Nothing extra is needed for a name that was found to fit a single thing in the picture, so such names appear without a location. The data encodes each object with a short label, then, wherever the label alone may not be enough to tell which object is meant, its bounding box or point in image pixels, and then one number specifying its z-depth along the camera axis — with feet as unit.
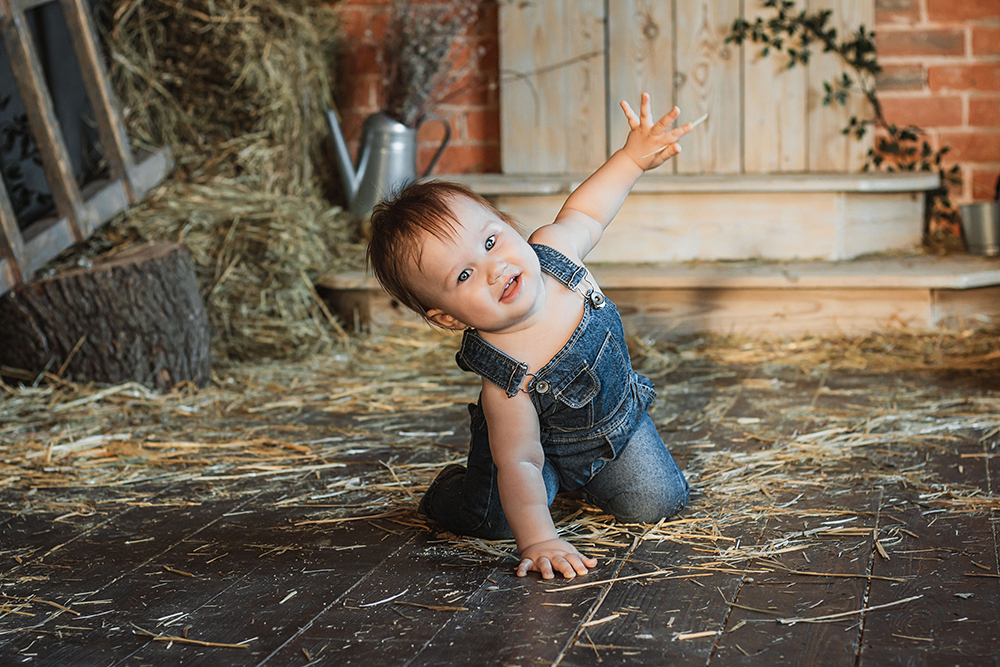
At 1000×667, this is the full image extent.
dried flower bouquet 11.93
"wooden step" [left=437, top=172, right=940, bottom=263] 11.16
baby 4.99
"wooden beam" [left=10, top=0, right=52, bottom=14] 9.41
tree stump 9.21
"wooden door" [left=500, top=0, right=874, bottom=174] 11.80
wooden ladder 9.21
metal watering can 11.95
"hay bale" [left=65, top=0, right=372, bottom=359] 10.96
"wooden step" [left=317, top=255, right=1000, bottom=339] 10.30
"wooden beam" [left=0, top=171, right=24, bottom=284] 9.00
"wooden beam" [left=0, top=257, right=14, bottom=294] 9.02
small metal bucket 11.16
